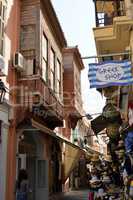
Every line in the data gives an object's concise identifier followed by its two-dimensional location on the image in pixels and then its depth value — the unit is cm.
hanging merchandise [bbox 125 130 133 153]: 801
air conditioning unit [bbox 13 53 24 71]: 1291
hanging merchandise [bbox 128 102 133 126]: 874
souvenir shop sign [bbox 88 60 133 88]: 854
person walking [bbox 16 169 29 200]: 1217
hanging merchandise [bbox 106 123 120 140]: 1150
